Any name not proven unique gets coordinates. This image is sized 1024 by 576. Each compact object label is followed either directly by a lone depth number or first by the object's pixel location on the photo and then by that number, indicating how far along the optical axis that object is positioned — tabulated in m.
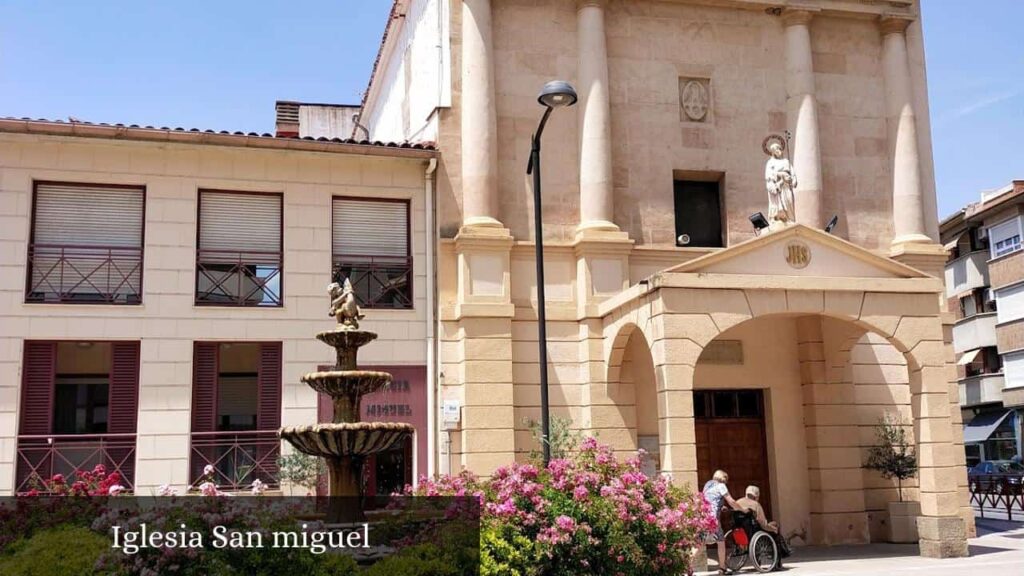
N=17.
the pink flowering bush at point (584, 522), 9.74
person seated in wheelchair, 15.14
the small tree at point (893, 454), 17.84
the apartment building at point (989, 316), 38.66
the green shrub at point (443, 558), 8.75
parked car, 32.25
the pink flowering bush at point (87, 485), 13.16
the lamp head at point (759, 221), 18.05
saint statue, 17.08
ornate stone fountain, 12.02
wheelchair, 14.88
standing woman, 14.93
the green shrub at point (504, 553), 9.52
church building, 15.95
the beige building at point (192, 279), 15.94
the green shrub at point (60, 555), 8.49
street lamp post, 13.12
